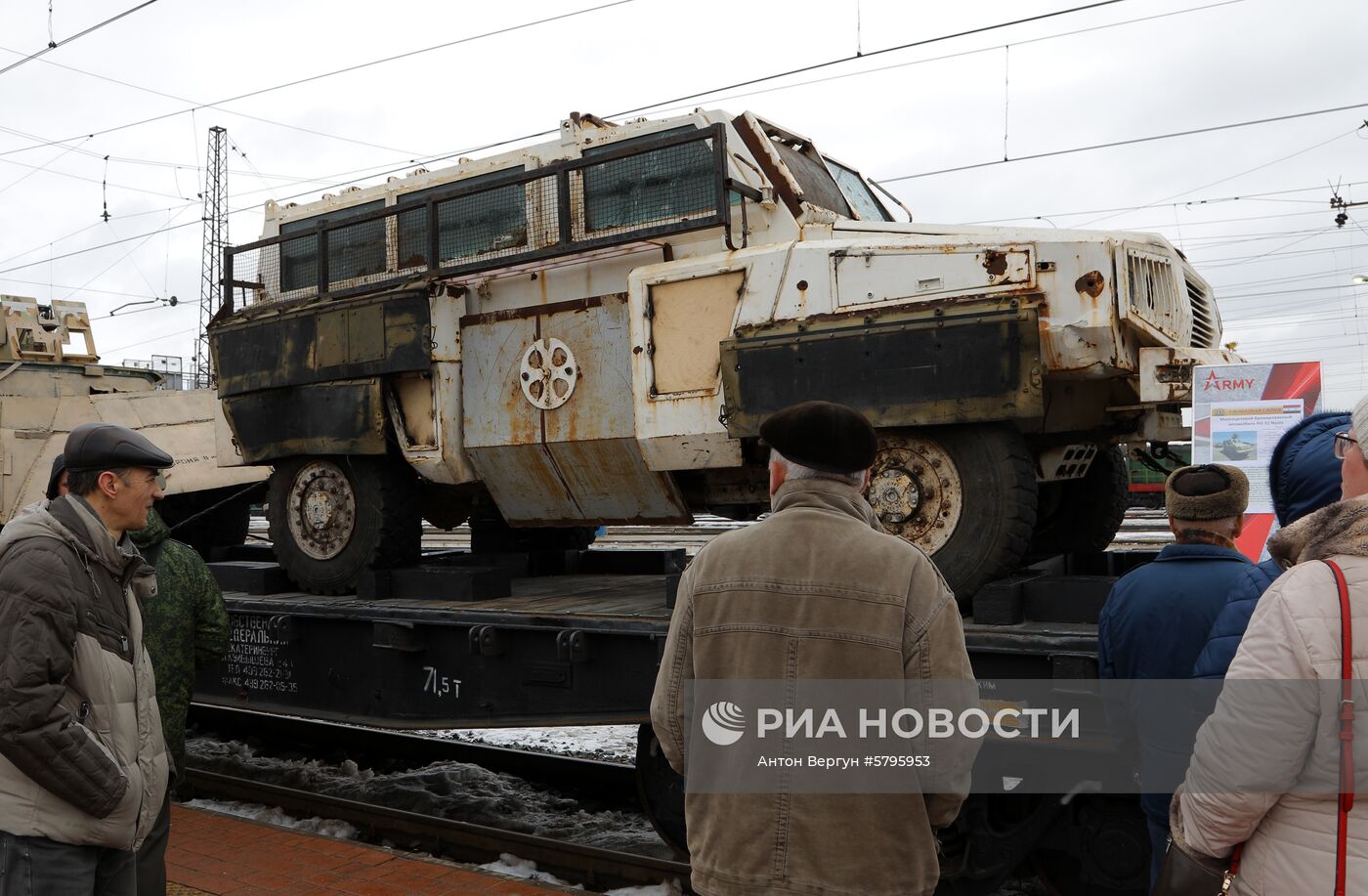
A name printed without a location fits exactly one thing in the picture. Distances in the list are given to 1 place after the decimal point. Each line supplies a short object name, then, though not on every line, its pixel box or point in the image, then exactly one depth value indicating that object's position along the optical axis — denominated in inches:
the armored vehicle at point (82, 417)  438.3
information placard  214.7
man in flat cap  110.0
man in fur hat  133.0
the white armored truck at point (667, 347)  206.7
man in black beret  93.7
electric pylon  1542.8
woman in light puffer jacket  80.8
